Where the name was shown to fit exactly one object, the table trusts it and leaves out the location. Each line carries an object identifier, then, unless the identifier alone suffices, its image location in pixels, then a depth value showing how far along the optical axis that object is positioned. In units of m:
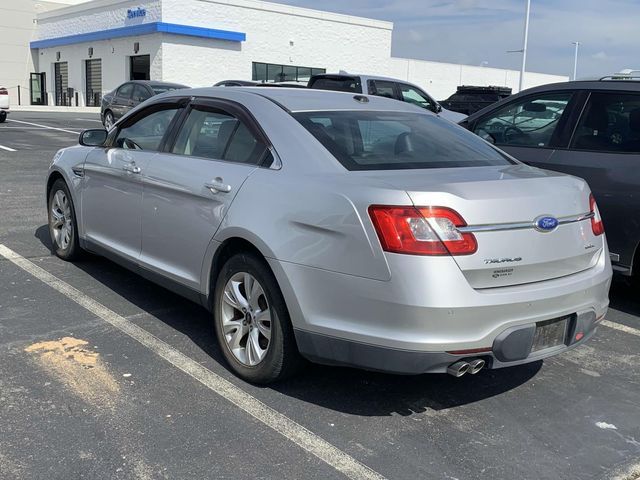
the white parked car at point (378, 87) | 13.90
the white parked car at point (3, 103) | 22.77
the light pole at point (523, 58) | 40.03
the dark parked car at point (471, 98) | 20.31
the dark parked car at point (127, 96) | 19.16
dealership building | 34.28
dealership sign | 34.69
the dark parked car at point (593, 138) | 5.10
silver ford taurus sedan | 3.10
